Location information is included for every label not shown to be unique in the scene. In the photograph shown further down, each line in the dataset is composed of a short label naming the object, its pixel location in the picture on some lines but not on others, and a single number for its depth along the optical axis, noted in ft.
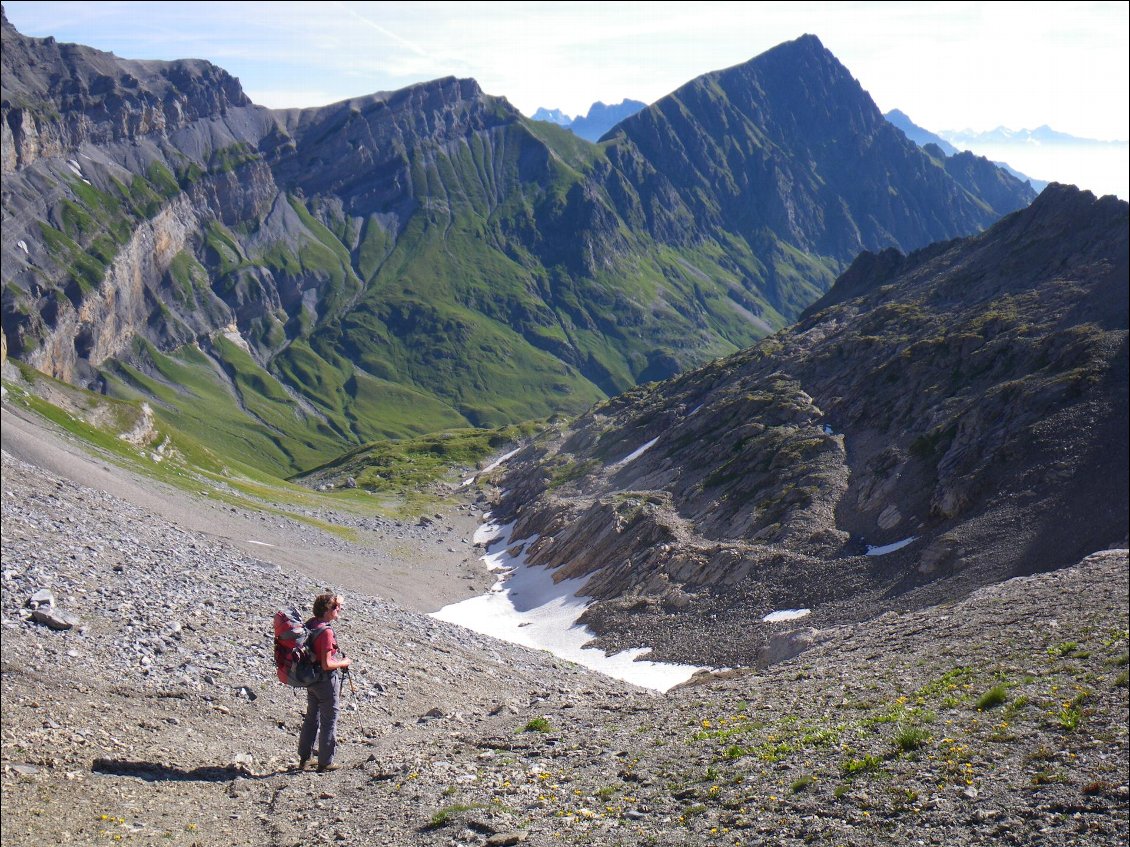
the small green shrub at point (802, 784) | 58.29
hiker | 62.03
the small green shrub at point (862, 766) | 59.88
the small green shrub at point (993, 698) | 72.13
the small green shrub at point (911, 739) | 63.14
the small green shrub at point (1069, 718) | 64.39
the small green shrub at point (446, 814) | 55.36
